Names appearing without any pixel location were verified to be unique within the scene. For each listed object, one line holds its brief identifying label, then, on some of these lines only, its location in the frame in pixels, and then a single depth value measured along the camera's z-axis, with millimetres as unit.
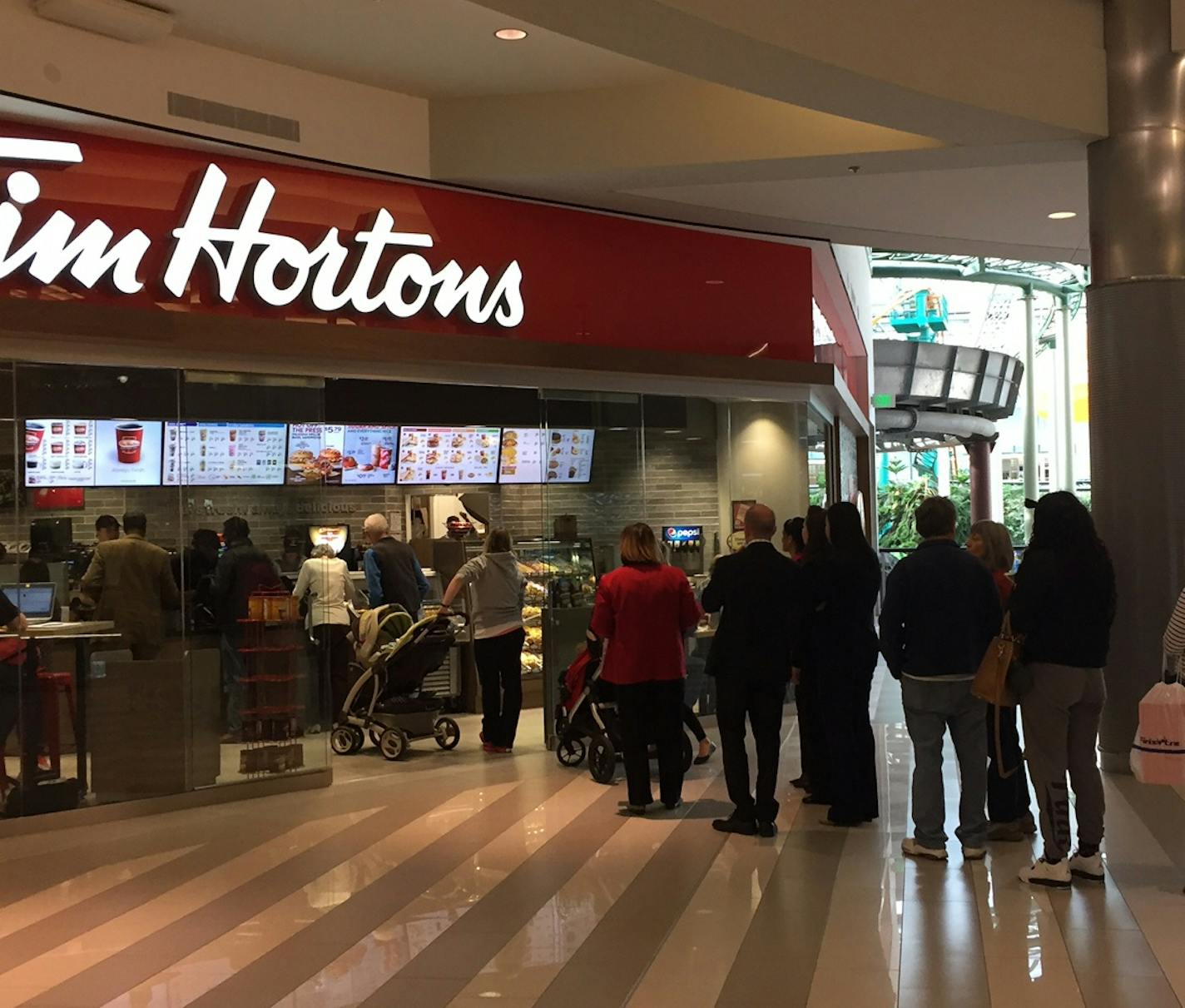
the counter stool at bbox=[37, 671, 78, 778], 6871
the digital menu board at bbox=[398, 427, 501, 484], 11352
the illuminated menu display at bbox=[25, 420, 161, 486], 6859
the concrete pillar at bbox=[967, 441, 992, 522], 26906
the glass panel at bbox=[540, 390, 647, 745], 9102
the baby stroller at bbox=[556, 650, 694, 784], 7805
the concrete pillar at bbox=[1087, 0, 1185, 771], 7484
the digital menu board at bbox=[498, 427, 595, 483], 9141
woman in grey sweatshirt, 8898
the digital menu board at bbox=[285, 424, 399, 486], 10797
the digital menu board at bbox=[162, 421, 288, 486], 7328
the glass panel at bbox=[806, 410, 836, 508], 11031
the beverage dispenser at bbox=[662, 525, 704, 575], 9766
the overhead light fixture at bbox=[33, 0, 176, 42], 6629
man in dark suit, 6297
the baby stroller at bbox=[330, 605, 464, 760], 8789
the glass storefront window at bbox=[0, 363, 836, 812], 6926
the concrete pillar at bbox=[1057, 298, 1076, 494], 29484
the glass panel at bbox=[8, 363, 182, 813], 6848
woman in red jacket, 6746
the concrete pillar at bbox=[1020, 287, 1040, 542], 27734
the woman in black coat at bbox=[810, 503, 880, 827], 6367
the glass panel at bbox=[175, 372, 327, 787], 7422
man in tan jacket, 7051
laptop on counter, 6759
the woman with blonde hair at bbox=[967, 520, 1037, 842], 6234
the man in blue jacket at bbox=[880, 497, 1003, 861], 5652
